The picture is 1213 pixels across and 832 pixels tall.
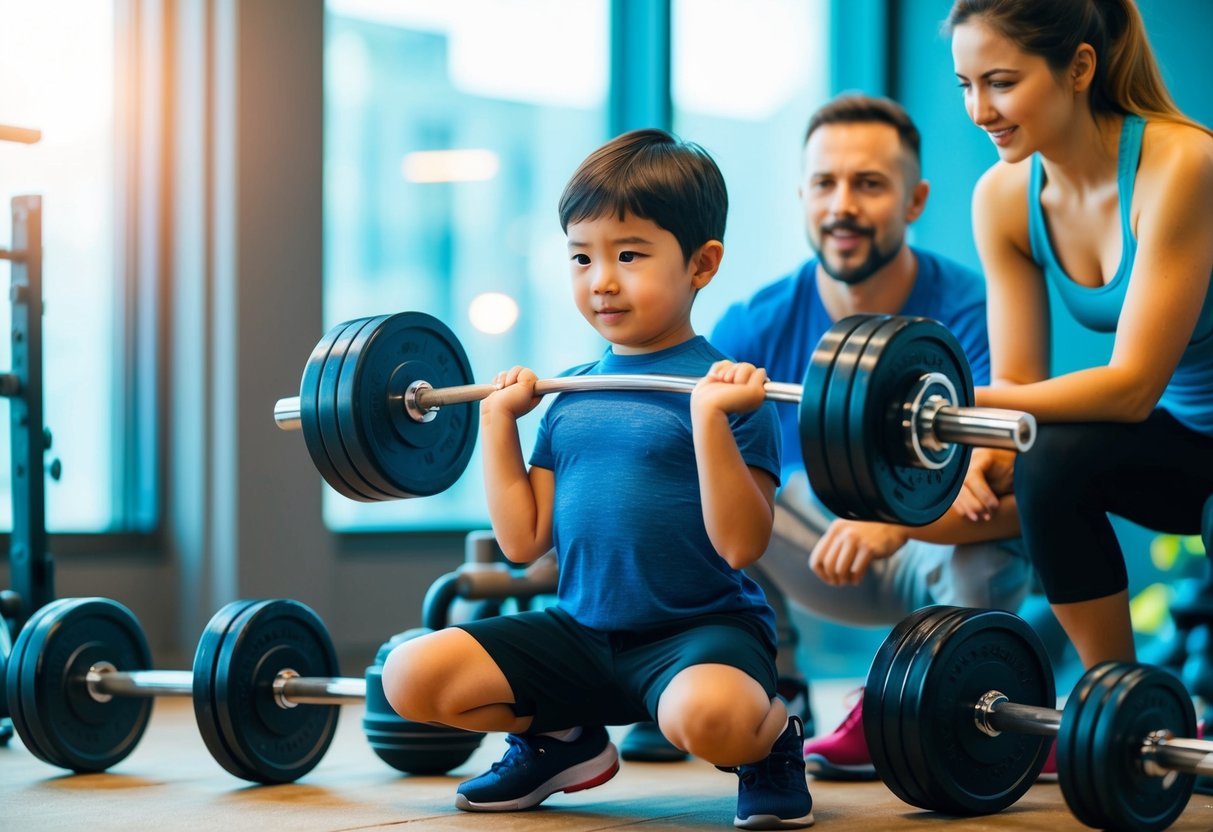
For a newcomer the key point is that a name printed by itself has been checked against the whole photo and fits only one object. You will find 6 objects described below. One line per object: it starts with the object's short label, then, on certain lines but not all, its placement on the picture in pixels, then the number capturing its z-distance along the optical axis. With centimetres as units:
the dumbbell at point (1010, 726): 238
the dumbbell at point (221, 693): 266
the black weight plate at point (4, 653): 281
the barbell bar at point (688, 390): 230
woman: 257
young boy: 247
